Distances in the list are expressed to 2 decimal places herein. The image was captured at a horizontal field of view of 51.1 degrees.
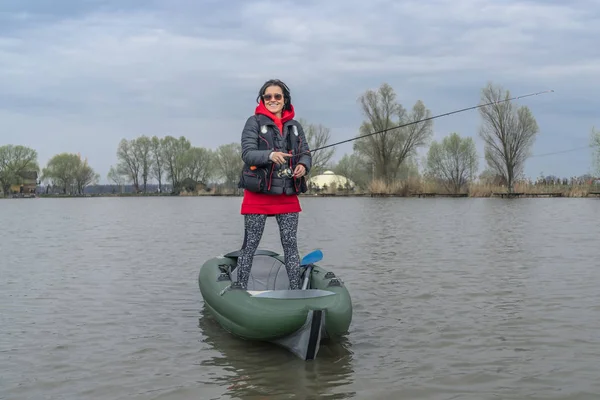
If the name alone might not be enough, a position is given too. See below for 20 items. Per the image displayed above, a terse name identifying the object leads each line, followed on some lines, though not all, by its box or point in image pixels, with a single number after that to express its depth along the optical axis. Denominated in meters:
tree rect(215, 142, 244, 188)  93.00
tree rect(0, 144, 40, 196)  86.44
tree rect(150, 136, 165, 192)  95.56
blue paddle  5.50
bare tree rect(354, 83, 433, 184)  58.28
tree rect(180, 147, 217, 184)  93.89
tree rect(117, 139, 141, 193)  94.88
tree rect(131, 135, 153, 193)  95.06
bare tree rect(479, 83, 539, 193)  50.69
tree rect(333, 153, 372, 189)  73.81
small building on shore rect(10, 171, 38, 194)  90.38
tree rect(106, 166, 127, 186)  100.19
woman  5.17
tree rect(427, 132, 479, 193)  59.94
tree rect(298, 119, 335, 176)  77.00
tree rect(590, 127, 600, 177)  50.72
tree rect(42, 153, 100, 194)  97.69
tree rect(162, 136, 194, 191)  95.19
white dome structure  81.75
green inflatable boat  4.60
